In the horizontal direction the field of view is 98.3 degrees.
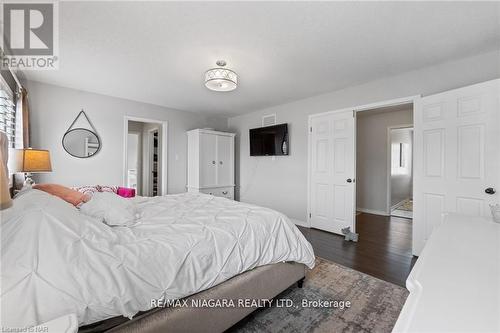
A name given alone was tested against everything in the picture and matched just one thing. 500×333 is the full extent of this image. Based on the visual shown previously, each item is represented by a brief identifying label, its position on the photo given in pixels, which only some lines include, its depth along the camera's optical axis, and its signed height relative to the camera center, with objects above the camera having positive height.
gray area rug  1.59 -1.18
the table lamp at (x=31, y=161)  2.06 +0.03
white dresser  0.56 -0.40
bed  0.90 -0.54
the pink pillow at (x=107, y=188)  3.35 -0.39
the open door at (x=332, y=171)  3.48 -0.10
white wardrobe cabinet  4.53 +0.05
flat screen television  4.28 +0.50
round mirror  3.45 +0.35
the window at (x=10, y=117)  2.17 +0.53
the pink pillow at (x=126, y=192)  3.45 -0.45
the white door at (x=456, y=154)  2.15 +0.13
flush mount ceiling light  2.33 +0.93
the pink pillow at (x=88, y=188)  3.17 -0.37
